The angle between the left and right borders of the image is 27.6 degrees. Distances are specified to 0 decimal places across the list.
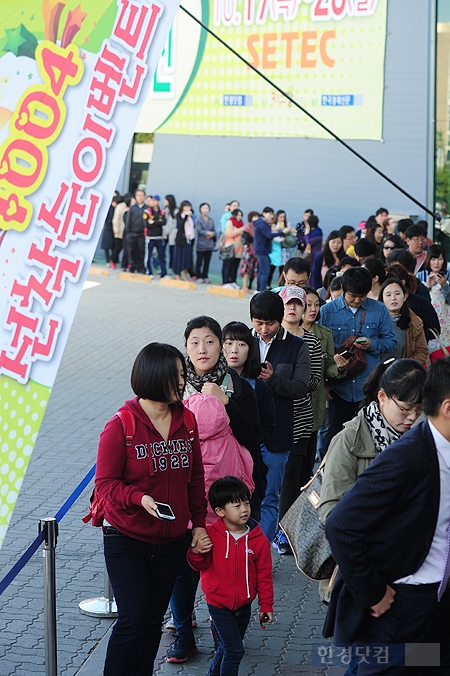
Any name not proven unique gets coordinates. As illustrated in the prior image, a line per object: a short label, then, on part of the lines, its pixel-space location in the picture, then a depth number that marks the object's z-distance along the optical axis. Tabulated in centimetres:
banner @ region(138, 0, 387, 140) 1569
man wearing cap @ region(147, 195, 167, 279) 2181
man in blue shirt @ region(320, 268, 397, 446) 716
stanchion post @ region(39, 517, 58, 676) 440
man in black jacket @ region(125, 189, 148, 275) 2172
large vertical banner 338
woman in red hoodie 406
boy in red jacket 443
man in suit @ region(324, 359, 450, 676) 311
